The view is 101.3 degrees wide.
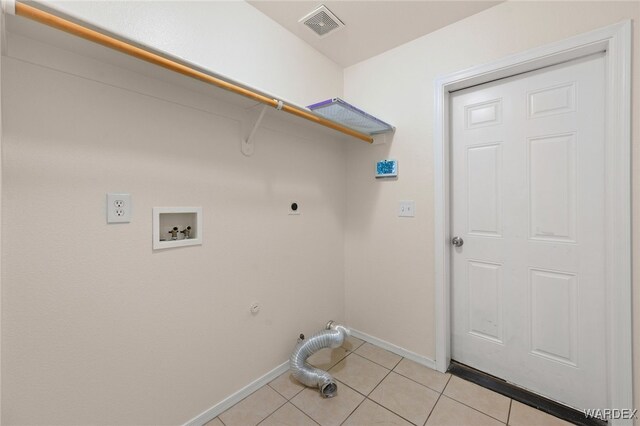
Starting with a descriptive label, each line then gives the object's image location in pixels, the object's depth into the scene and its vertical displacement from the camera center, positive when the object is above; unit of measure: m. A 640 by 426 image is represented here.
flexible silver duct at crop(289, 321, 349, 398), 1.61 -0.98
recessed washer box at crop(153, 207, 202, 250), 1.26 -0.08
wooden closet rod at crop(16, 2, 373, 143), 0.79 +0.59
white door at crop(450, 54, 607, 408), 1.44 -0.14
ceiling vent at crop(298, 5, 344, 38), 1.64 +1.24
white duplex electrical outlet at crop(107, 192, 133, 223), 1.12 +0.02
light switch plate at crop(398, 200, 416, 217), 1.96 +0.01
